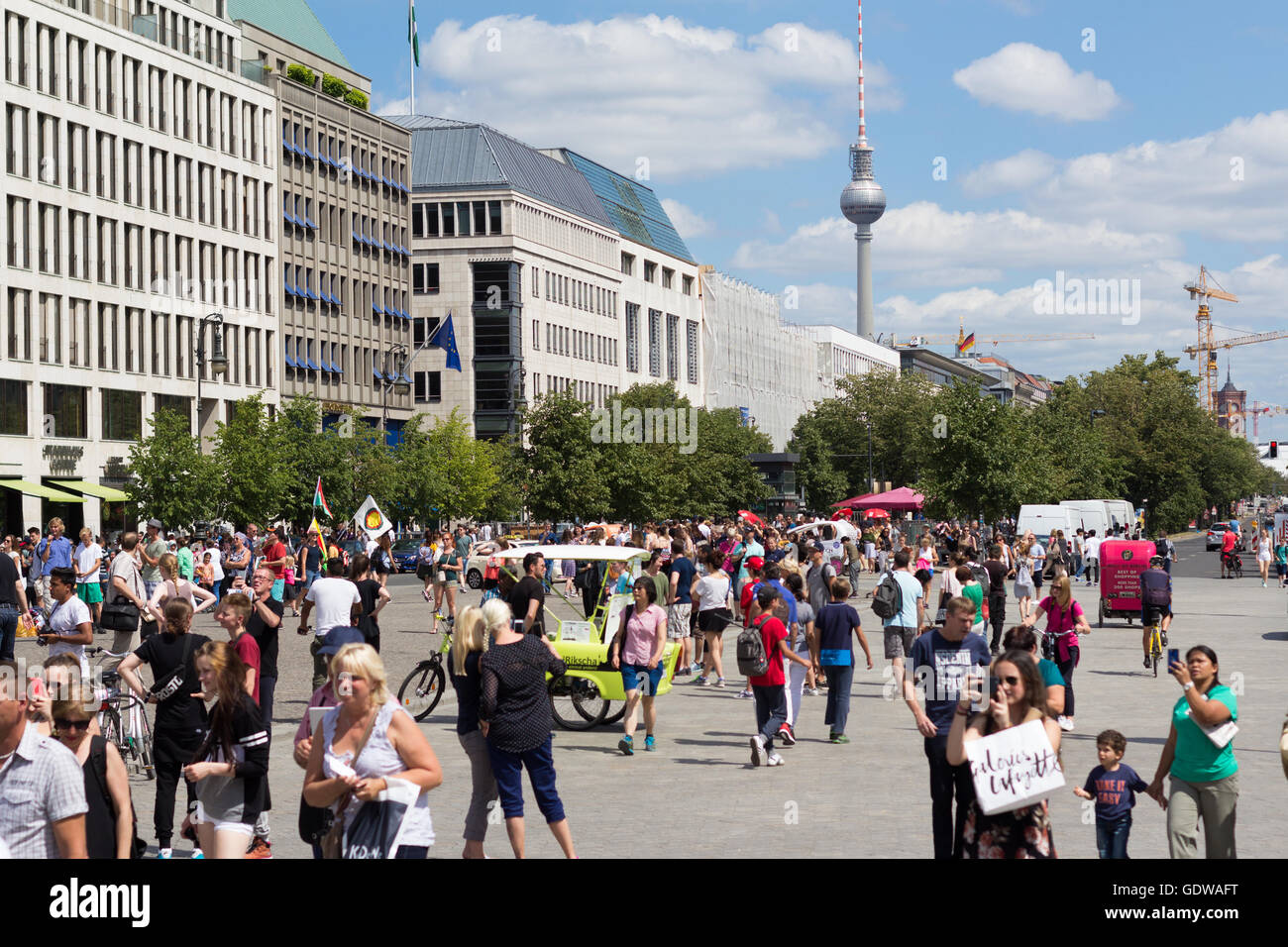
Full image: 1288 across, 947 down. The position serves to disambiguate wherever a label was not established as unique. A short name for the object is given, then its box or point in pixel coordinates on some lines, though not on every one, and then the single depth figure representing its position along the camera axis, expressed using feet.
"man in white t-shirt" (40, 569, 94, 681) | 42.91
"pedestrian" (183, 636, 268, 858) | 28.27
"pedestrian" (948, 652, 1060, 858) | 24.07
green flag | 276.21
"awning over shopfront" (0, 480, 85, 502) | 164.04
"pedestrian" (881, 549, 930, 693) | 61.46
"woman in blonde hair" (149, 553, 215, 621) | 54.54
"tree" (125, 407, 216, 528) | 181.47
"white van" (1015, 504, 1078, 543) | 172.14
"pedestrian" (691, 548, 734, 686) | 67.56
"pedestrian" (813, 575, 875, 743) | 51.57
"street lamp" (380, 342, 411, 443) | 290.35
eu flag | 223.43
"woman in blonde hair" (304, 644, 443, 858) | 22.38
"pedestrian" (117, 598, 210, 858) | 33.65
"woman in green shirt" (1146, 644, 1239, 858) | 28.71
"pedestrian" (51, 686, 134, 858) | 23.36
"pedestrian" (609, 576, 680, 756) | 51.06
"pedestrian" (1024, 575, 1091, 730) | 53.72
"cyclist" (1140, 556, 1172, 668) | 73.67
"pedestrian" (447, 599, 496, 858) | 33.06
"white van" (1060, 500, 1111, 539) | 193.99
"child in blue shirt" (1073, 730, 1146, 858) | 29.07
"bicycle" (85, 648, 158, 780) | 42.14
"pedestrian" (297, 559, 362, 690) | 49.26
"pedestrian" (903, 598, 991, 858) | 29.60
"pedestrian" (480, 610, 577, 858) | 32.27
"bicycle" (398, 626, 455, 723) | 58.13
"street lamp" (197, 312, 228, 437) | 160.15
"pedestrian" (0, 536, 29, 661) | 60.13
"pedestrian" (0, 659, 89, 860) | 21.57
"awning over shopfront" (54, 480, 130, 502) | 189.37
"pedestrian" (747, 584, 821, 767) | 48.29
